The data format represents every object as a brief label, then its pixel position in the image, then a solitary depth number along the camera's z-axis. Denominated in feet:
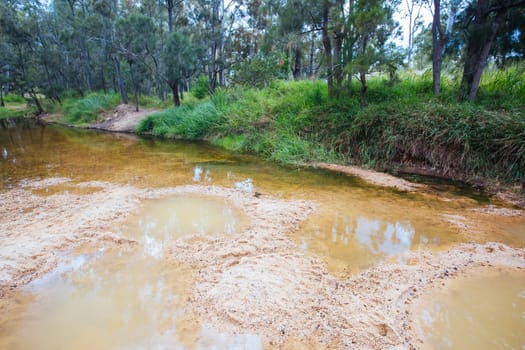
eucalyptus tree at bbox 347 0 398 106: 20.45
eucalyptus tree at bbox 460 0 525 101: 19.06
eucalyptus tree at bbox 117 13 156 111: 40.81
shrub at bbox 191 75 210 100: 48.75
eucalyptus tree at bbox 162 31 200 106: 39.93
